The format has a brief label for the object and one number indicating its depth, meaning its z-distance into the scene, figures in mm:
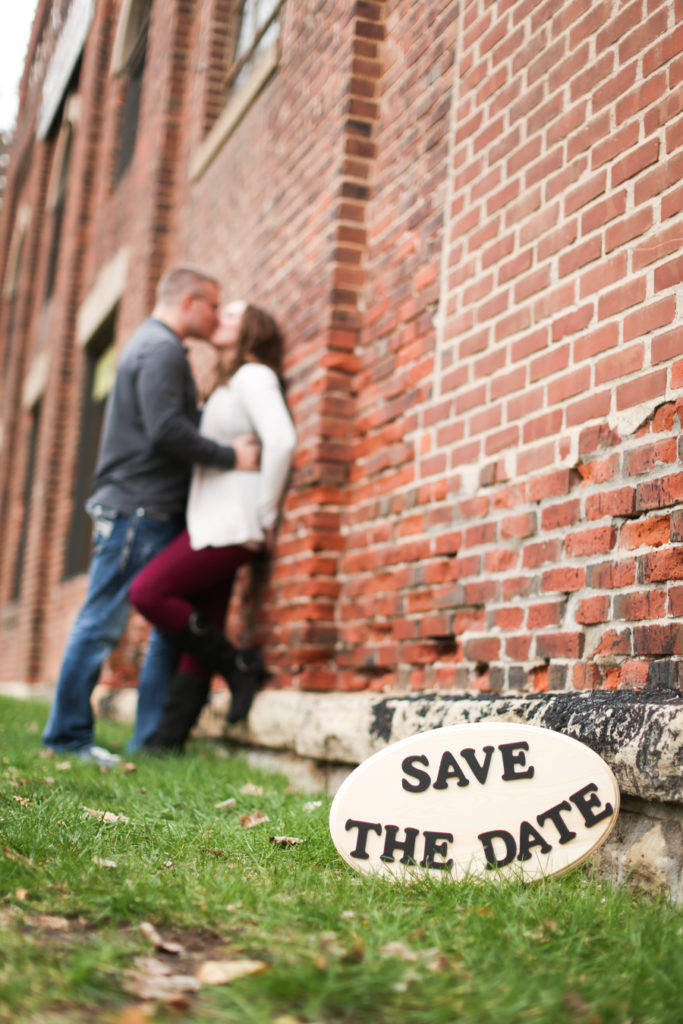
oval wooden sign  2131
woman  4207
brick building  2432
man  4230
